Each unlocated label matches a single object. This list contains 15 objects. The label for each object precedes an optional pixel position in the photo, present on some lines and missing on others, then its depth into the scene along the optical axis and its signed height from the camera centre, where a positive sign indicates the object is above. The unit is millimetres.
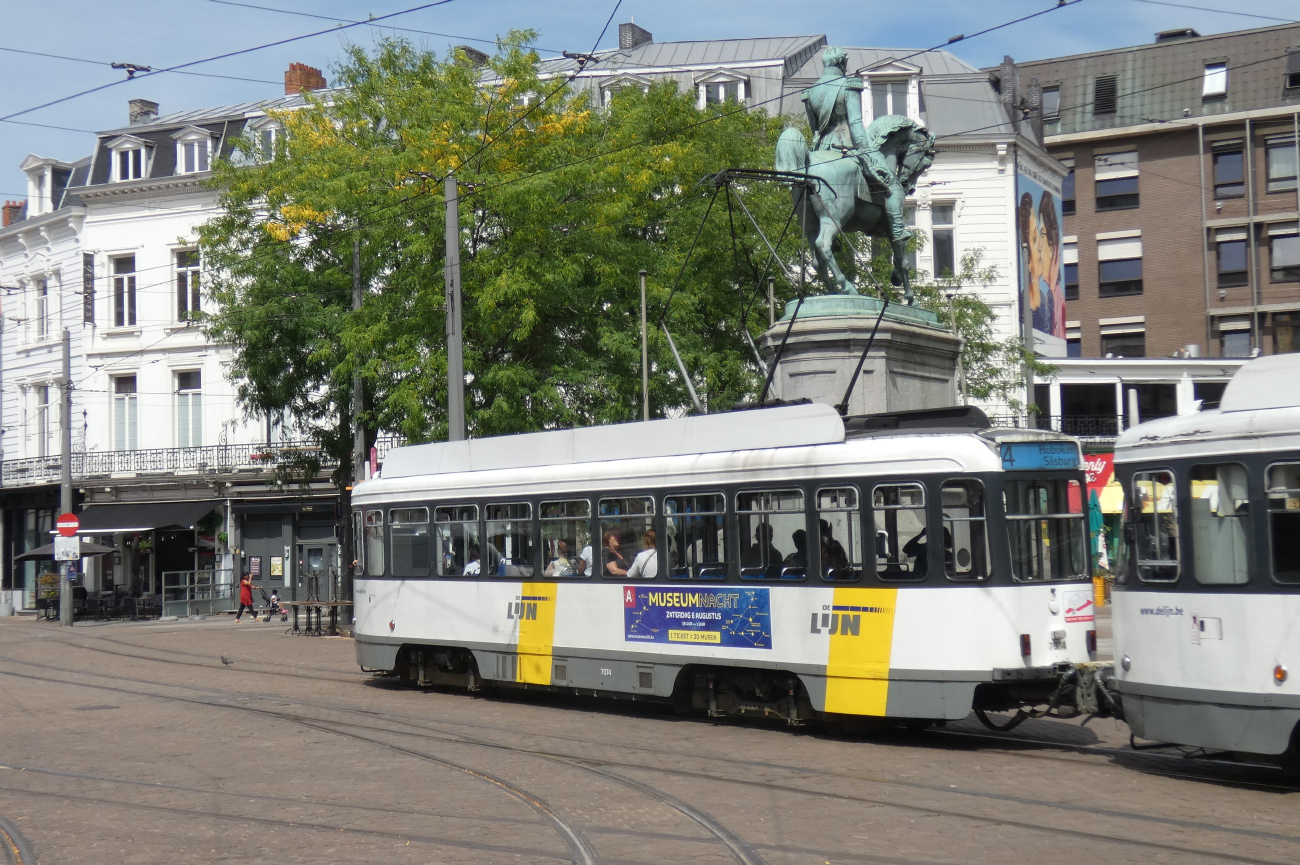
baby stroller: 38256 -1113
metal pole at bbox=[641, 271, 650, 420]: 23688 +2761
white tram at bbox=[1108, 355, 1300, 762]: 9594 -248
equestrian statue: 19094 +4908
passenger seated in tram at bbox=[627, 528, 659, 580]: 14461 -88
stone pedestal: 17969 +2351
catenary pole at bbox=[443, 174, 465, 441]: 21375 +3265
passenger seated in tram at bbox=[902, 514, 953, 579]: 12141 -50
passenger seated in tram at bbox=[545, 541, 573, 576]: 15523 -87
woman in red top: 37312 -681
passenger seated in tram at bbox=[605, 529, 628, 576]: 14805 -42
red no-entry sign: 37369 +1156
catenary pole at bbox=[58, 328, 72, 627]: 37781 +2250
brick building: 50875 +11899
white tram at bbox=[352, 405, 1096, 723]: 12055 -123
